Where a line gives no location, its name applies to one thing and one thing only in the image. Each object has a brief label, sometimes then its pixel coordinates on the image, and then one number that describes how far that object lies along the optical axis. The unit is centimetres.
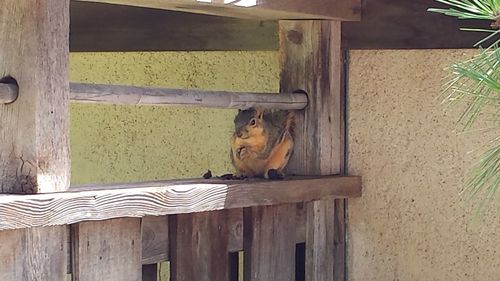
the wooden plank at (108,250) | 352
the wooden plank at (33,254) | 327
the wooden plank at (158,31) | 487
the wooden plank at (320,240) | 452
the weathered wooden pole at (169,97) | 358
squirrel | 448
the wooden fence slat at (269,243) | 425
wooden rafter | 394
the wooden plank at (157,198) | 326
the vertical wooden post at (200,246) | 392
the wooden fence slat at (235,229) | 416
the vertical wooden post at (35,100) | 337
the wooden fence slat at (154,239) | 380
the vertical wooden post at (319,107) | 461
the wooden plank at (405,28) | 438
